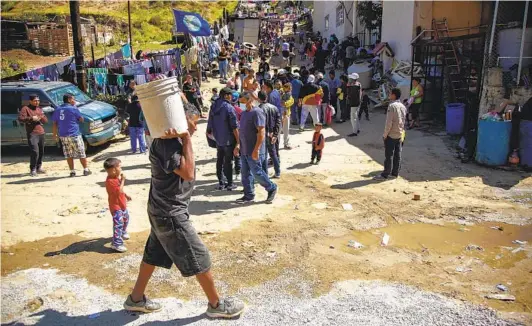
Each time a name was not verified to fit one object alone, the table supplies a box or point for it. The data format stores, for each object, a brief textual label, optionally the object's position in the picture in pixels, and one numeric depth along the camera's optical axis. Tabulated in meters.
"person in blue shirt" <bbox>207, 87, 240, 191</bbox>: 7.50
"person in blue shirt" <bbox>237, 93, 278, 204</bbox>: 6.88
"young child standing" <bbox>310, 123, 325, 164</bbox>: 9.66
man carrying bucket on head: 3.62
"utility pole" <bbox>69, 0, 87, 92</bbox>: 13.14
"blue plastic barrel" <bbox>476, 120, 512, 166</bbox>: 8.83
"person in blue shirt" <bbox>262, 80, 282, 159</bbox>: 10.14
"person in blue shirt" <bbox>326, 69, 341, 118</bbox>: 14.48
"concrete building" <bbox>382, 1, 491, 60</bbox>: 16.28
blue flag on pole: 14.59
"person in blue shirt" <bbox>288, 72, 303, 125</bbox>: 13.24
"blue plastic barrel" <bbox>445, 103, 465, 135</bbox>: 11.73
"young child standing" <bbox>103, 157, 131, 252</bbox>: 5.49
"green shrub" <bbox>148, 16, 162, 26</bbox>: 40.44
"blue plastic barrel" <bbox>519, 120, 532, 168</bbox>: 8.69
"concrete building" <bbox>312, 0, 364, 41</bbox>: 25.96
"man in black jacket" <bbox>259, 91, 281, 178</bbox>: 7.62
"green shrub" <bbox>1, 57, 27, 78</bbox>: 23.74
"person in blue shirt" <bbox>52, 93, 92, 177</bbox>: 8.89
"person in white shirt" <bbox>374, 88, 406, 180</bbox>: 8.31
